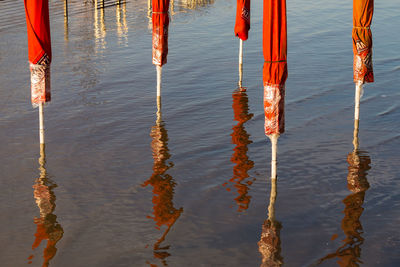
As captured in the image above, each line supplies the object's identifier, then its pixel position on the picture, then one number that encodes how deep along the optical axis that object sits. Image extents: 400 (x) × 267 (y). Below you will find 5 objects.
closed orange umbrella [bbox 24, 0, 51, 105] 14.66
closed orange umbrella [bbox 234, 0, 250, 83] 23.84
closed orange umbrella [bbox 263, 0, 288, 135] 12.45
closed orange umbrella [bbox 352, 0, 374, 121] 16.58
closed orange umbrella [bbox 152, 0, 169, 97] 19.86
